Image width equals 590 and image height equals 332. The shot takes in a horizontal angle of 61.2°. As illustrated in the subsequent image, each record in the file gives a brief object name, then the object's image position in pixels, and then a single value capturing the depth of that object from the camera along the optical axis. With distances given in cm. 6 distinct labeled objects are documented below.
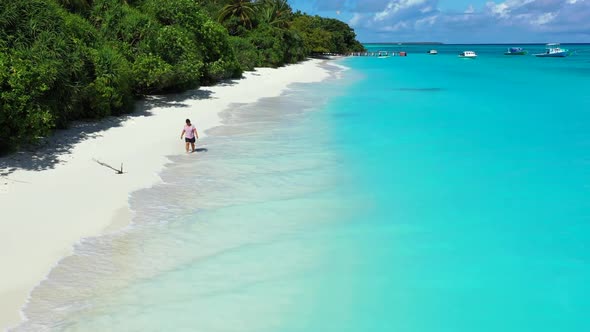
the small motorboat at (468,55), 12912
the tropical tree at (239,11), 5875
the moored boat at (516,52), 15375
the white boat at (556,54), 13009
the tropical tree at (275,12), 6956
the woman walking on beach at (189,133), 1633
